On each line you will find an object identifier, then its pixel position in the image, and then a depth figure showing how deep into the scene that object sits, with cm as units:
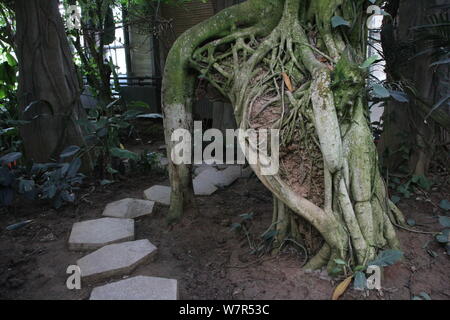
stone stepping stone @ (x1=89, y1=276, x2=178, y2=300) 211
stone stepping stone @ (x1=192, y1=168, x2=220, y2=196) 392
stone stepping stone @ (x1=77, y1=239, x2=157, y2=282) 240
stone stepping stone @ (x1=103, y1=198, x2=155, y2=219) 341
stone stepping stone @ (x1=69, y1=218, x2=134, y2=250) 284
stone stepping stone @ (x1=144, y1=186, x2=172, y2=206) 369
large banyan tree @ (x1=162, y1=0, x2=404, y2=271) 215
